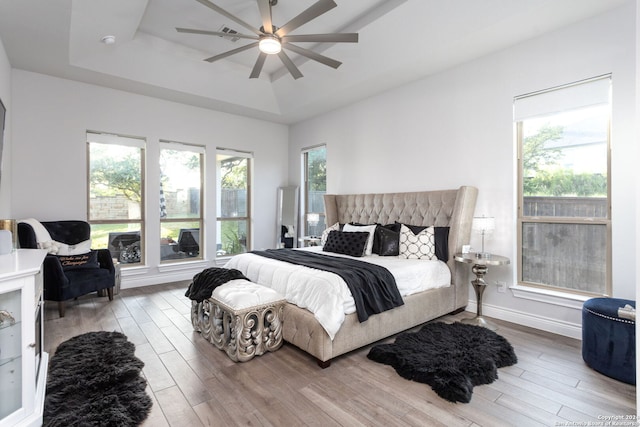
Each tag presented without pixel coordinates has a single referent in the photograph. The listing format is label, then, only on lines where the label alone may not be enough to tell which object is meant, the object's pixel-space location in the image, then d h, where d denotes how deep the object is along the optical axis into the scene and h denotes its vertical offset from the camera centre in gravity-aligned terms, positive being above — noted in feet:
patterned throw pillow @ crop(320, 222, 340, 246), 15.65 -0.98
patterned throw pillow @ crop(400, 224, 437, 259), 12.67 -1.34
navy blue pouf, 7.68 -3.22
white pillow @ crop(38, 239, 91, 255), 13.20 -1.53
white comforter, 8.65 -2.22
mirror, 21.61 -0.44
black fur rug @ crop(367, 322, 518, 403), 7.54 -3.98
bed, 8.86 -2.84
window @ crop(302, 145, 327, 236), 20.76 +1.79
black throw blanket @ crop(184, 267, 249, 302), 10.21 -2.31
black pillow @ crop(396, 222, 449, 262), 12.84 -1.24
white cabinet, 5.60 -2.42
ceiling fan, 8.32 +5.23
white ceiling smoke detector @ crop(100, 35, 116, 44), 12.22 +6.65
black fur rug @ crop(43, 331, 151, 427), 6.32 -4.00
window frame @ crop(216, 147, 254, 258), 20.06 +1.32
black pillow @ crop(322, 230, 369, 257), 13.34 -1.33
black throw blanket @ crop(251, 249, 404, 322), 9.27 -2.17
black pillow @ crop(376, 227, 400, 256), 13.34 -1.35
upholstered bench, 8.80 -3.13
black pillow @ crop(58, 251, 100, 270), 13.24 -2.07
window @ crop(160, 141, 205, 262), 18.13 +0.62
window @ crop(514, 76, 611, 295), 10.24 +0.81
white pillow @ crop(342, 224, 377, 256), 13.93 -0.84
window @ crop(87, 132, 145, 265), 16.16 +0.90
